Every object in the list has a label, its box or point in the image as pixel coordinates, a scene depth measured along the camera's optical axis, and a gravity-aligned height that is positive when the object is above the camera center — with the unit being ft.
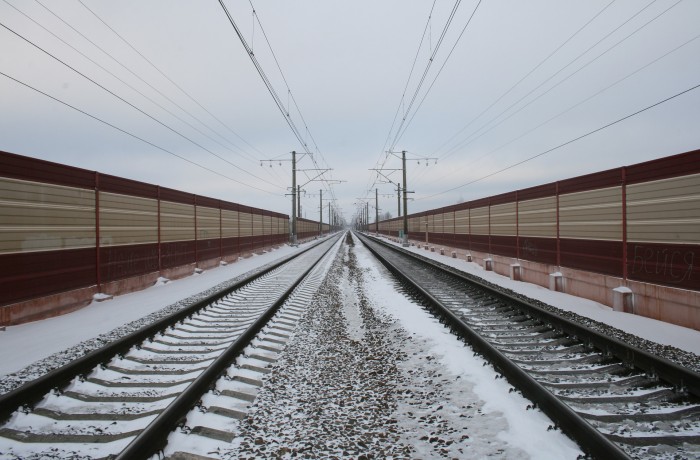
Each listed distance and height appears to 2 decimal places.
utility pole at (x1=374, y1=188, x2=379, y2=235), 255.91 +11.77
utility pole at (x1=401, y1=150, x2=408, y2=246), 123.75 +12.79
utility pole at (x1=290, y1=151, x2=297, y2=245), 119.65 +13.55
